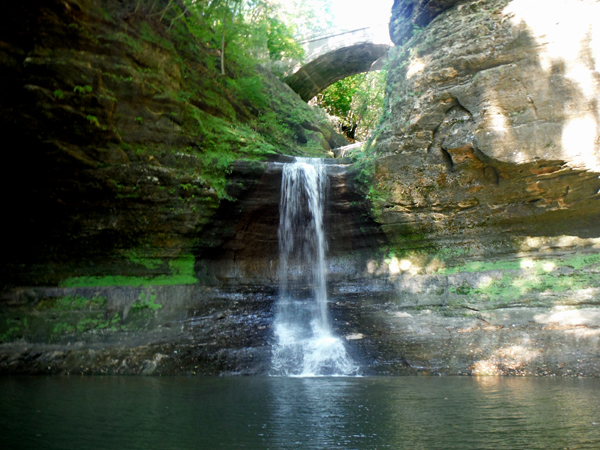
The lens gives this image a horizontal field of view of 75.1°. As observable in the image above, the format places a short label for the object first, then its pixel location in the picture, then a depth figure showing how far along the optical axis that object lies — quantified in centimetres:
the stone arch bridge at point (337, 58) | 1694
